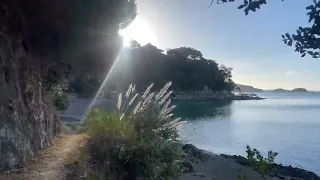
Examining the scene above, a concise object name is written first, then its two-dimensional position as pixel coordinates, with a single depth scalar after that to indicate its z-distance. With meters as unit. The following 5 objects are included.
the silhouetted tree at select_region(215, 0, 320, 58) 1.76
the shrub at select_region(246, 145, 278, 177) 3.18
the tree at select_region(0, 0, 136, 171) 4.24
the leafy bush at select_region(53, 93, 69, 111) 9.18
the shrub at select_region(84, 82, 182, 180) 3.89
